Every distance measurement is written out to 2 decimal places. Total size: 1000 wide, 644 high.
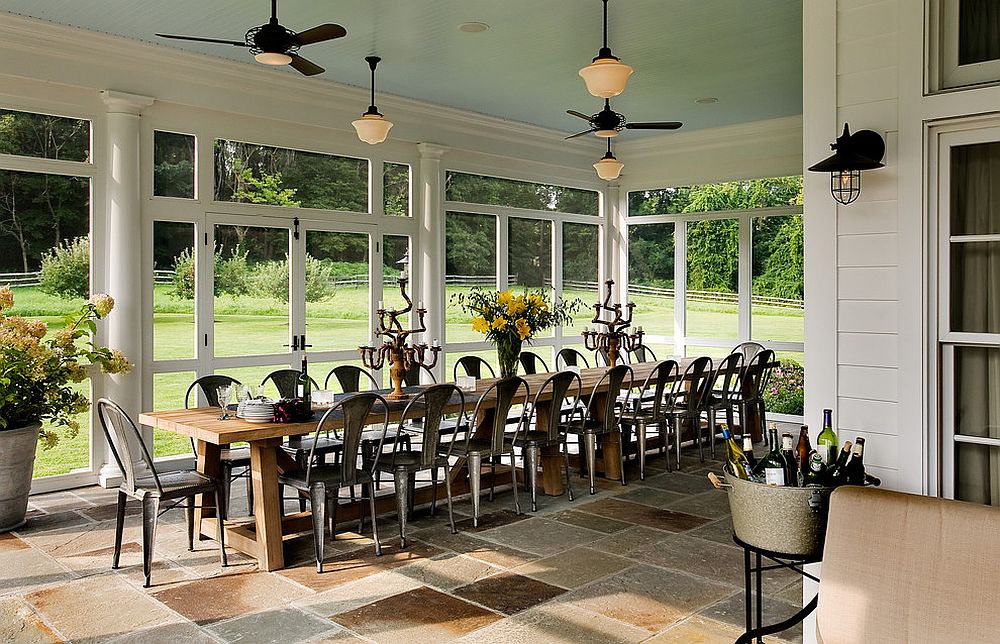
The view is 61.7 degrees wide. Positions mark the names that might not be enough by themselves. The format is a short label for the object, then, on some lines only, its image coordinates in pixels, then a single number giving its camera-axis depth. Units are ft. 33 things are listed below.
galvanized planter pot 16.21
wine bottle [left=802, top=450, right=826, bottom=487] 8.75
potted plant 16.07
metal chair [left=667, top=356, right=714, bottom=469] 21.79
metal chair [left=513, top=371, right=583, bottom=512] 17.83
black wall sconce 9.38
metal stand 8.33
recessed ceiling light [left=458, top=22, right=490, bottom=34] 18.17
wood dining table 13.76
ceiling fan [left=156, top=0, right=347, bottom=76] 13.28
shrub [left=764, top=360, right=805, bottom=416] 29.43
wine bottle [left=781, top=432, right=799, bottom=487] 8.80
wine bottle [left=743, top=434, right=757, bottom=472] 9.31
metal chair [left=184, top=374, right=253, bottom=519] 16.14
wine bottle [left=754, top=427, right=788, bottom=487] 8.70
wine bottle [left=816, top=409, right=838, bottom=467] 9.05
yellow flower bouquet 19.58
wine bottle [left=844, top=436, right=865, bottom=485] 8.80
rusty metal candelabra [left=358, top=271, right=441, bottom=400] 17.28
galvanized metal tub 8.49
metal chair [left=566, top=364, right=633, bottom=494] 19.15
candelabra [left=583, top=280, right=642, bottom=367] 23.36
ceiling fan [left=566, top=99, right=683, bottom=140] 18.57
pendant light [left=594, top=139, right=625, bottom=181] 24.27
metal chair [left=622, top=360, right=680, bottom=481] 20.75
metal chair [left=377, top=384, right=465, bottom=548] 15.16
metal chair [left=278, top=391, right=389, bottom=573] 13.80
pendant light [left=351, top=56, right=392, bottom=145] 18.92
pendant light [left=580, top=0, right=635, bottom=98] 14.90
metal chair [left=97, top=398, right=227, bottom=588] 13.26
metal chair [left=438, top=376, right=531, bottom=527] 16.56
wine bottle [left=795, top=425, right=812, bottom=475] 8.92
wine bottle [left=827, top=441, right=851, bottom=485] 8.75
